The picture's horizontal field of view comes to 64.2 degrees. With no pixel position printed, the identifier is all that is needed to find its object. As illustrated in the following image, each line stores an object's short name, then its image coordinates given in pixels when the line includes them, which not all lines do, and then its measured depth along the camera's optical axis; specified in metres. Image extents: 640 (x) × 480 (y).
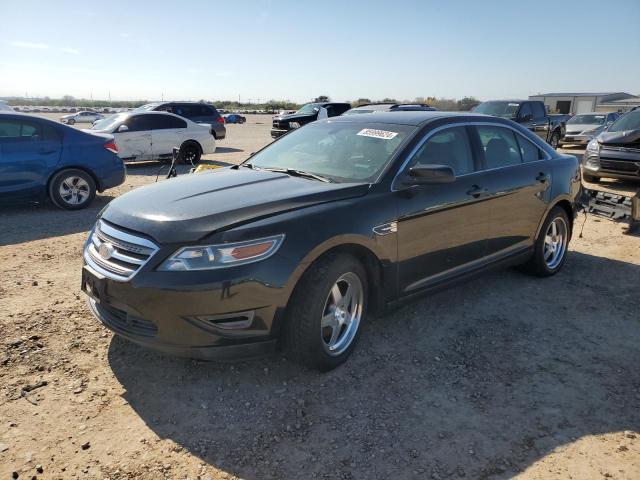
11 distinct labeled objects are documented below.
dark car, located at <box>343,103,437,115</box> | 14.26
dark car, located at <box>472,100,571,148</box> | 15.59
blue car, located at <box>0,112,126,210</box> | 7.48
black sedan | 2.92
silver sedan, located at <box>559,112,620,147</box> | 19.11
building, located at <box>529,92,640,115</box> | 69.06
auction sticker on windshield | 4.05
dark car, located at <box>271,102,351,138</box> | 20.70
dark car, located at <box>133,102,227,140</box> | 17.47
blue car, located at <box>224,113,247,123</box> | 47.50
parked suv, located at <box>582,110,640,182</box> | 9.83
